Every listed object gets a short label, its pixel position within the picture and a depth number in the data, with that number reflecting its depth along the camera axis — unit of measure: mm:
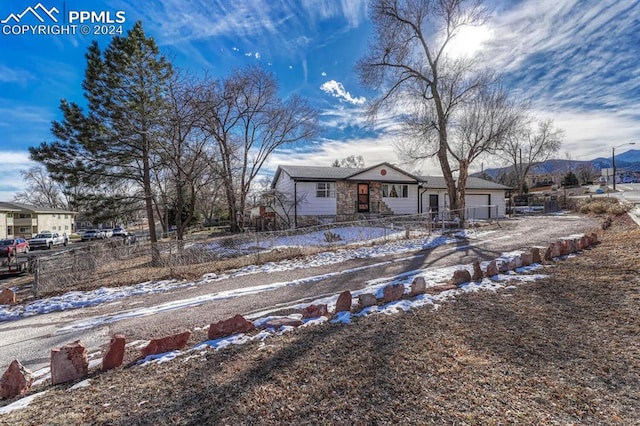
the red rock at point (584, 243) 8000
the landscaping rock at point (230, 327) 3881
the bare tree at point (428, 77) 15228
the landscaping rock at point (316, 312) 4344
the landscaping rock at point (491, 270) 5977
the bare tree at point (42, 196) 55344
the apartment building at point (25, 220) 33875
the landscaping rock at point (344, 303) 4449
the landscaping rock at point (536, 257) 6824
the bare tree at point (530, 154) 41125
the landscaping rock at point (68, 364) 3072
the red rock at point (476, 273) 5719
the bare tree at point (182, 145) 11609
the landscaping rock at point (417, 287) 4996
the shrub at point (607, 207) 14905
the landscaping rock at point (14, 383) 2885
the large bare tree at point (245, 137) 18766
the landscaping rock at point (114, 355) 3287
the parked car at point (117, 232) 37047
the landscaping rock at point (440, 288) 5117
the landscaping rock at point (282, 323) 4055
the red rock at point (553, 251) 7082
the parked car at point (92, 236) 35103
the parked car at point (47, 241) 26070
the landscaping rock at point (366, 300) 4602
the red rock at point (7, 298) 7062
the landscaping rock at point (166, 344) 3527
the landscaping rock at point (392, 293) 4793
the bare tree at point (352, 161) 53281
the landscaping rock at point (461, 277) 5562
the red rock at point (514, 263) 6359
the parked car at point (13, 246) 20109
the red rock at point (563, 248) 7380
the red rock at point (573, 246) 7720
